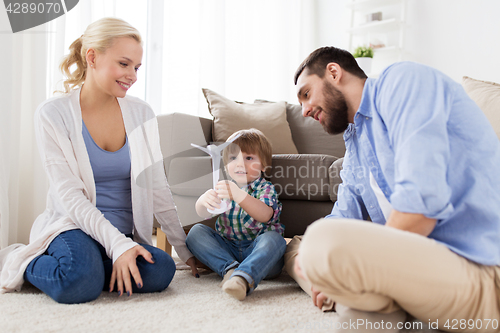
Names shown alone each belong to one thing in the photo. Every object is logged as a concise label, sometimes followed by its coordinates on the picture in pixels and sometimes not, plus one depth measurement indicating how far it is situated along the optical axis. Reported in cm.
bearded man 66
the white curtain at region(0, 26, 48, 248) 165
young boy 119
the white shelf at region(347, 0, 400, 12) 333
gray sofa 163
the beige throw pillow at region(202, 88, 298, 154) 214
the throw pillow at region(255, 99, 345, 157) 234
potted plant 321
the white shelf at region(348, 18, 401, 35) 323
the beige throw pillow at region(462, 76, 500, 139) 153
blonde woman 106
